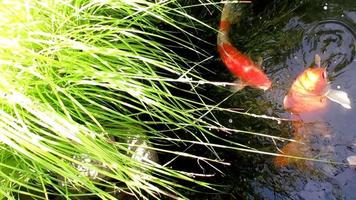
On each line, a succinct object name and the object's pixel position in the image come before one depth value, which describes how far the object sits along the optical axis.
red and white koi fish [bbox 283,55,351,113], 2.29
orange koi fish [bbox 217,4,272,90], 2.38
